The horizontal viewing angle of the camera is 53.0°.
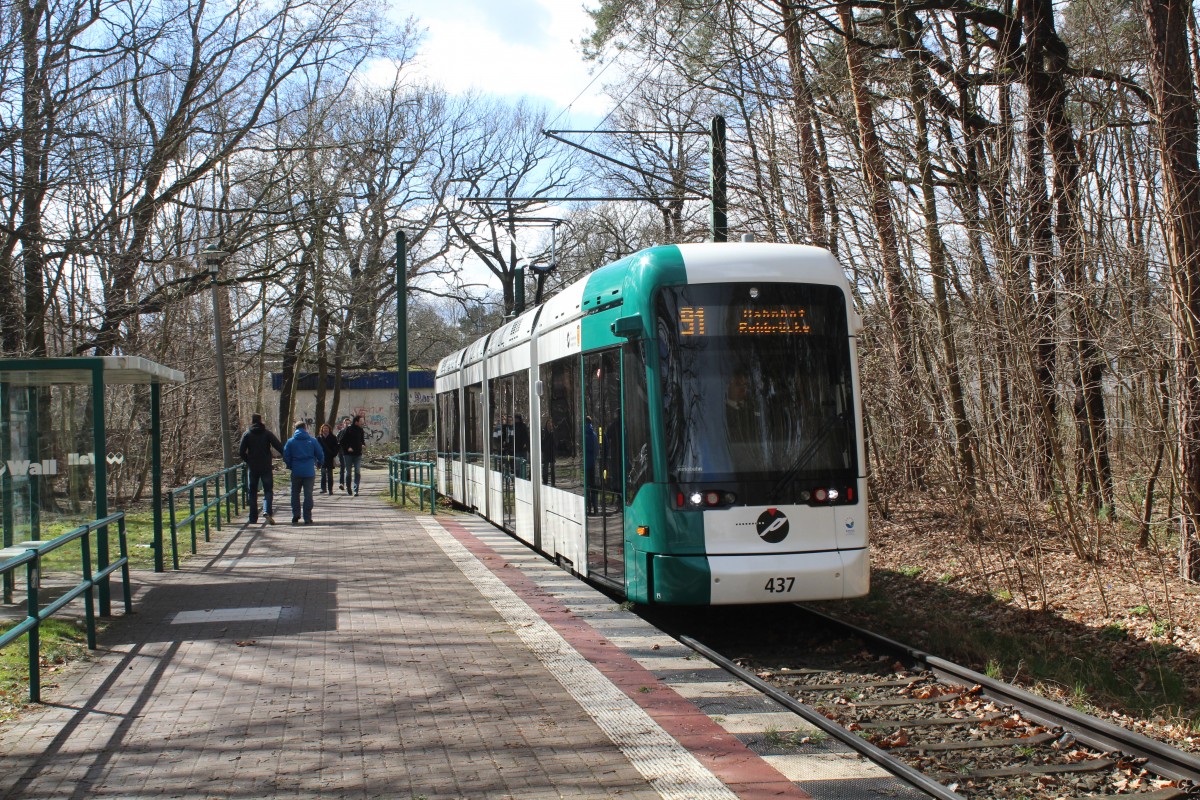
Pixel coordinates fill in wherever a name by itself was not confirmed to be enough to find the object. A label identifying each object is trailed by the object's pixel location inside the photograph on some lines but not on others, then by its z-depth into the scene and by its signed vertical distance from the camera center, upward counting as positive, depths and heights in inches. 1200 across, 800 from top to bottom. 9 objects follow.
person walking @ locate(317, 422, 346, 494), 1075.3 +4.8
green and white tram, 349.4 +2.4
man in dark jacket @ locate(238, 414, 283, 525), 746.2 +4.2
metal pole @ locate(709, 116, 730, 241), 615.5 +130.6
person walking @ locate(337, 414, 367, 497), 1112.2 +8.3
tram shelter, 404.5 +5.4
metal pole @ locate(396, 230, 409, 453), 1188.5 +115.1
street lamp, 904.3 +48.8
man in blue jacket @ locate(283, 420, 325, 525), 764.0 -2.1
